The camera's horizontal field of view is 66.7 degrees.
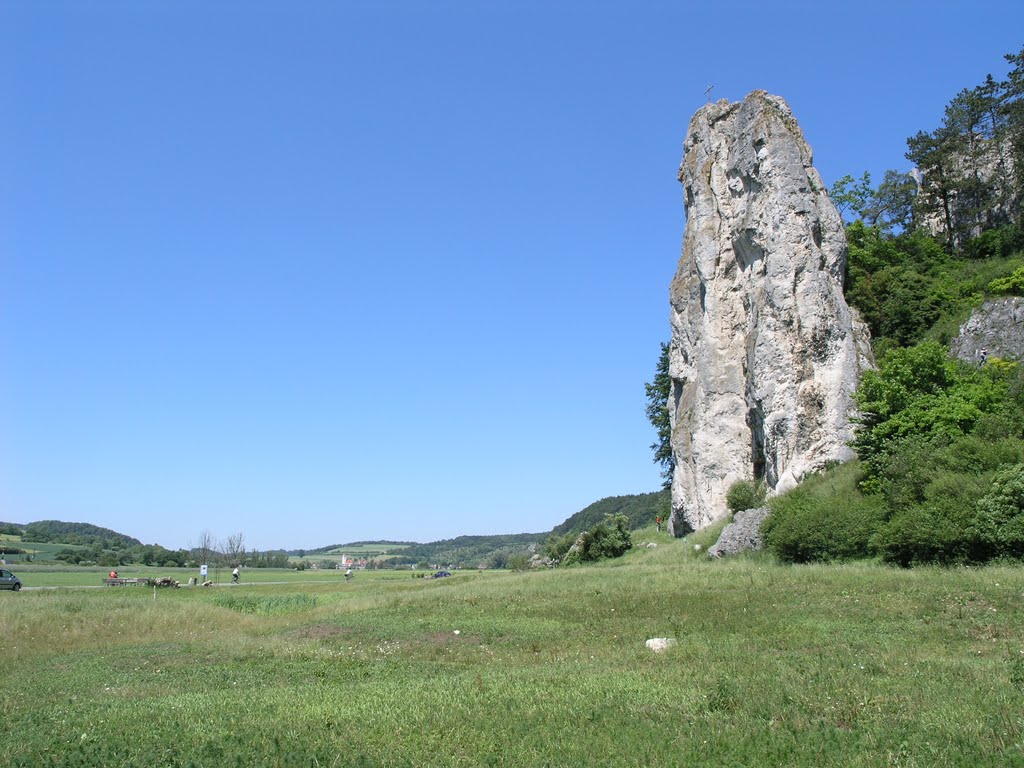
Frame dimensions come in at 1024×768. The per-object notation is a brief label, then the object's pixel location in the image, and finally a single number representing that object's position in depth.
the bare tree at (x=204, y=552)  97.19
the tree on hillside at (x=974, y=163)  57.16
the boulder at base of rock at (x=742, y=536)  37.44
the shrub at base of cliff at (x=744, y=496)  47.28
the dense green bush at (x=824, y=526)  30.73
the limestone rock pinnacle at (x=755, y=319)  44.38
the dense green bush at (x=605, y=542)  59.47
